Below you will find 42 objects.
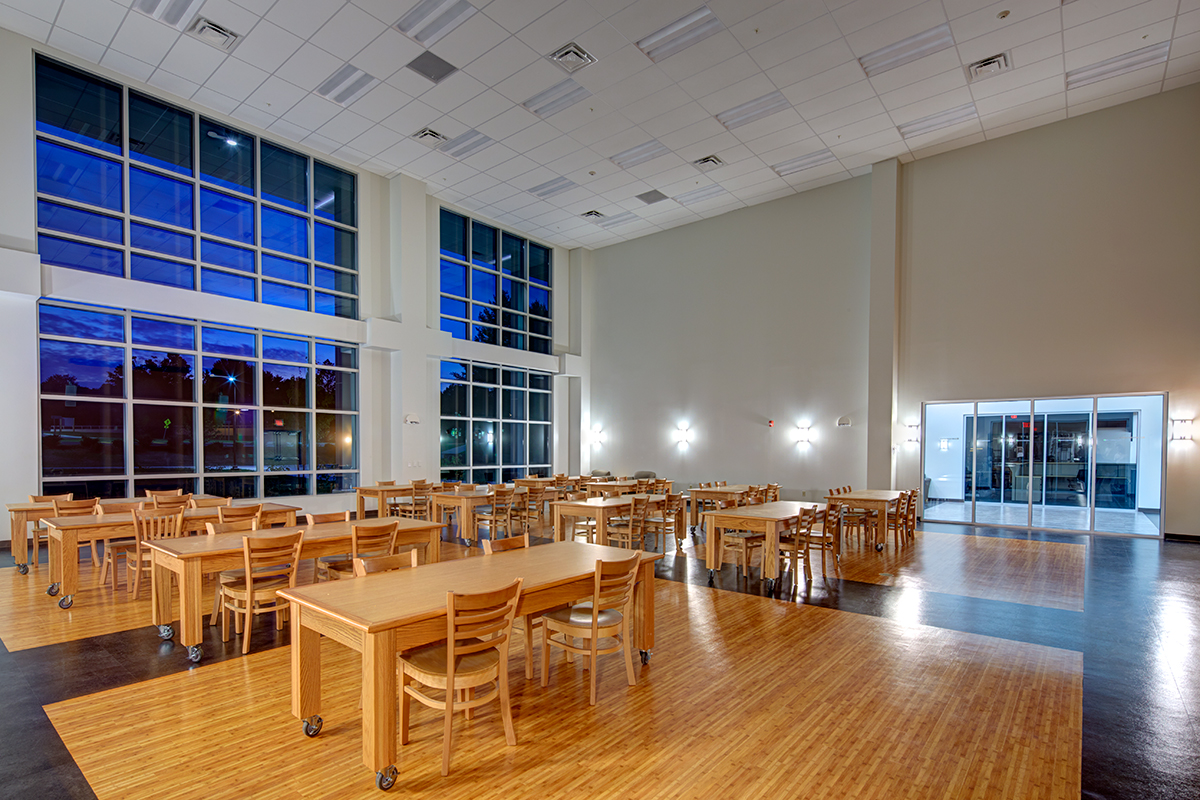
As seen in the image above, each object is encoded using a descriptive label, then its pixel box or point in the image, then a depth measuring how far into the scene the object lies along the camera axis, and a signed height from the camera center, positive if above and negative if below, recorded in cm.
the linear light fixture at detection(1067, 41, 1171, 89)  865 +493
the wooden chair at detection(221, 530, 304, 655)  437 -151
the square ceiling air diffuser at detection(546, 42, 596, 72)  837 +474
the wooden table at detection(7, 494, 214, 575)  675 -160
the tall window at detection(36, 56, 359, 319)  898 +316
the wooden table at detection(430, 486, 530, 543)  895 -179
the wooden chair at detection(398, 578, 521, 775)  280 -139
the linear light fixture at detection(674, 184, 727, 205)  1330 +444
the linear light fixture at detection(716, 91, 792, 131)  966 +467
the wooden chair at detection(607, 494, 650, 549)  762 -183
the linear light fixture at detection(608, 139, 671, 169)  1130 +456
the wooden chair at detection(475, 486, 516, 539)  901 -193
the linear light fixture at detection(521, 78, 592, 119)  936 +469
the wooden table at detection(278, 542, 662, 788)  264 -119
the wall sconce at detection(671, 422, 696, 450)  1526 -122
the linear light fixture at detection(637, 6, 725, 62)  772 +479
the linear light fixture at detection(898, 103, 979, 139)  1017 +475
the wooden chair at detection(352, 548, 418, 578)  389 -119
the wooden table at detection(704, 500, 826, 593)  634 -153
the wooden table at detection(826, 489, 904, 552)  888 -173
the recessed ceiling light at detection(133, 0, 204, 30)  748 +480
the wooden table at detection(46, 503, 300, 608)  545 -146
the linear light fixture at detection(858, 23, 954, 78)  808 +480
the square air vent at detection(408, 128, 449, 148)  1082 +460
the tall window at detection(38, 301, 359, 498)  898 -40
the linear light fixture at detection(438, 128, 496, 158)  1095 +457
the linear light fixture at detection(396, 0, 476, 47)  743 +475
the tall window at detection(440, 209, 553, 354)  1466 +264
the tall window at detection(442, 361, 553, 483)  1456 -98
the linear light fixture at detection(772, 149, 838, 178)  1171 +458
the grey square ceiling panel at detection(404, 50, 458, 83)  855 +470
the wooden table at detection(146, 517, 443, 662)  421 -136
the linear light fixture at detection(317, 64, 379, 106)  895 +468
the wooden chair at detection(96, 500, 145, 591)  609 -174
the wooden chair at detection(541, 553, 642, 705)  358 -144
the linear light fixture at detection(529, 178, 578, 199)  1294 +444
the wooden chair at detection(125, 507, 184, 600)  580 -151
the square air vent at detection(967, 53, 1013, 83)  862 +480
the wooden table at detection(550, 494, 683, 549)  744 -158
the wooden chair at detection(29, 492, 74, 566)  678 -148
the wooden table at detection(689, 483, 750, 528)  948 -174
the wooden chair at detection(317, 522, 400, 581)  512 -140
